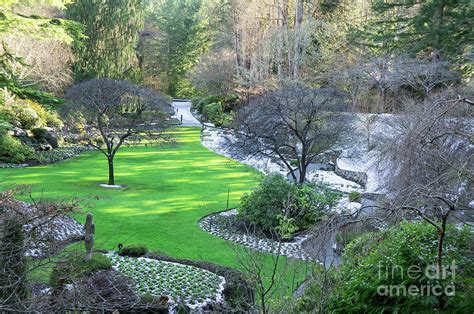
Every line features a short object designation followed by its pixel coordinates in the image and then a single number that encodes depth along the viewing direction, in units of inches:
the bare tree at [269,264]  414.4
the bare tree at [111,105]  829.8
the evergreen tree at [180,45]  2375.7
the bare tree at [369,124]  880.3
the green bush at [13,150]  938.1
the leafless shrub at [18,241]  216.4
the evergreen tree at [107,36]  1409.9
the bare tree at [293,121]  643.5
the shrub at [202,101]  1828.2
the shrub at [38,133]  1073.7
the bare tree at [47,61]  1130.7
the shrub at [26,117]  1067.3
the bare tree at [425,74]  909.8
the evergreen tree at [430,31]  925.8
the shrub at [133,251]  458.6
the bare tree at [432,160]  210.8
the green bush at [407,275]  181.2
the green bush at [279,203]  585.6
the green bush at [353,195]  635.8
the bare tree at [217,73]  1781.5
